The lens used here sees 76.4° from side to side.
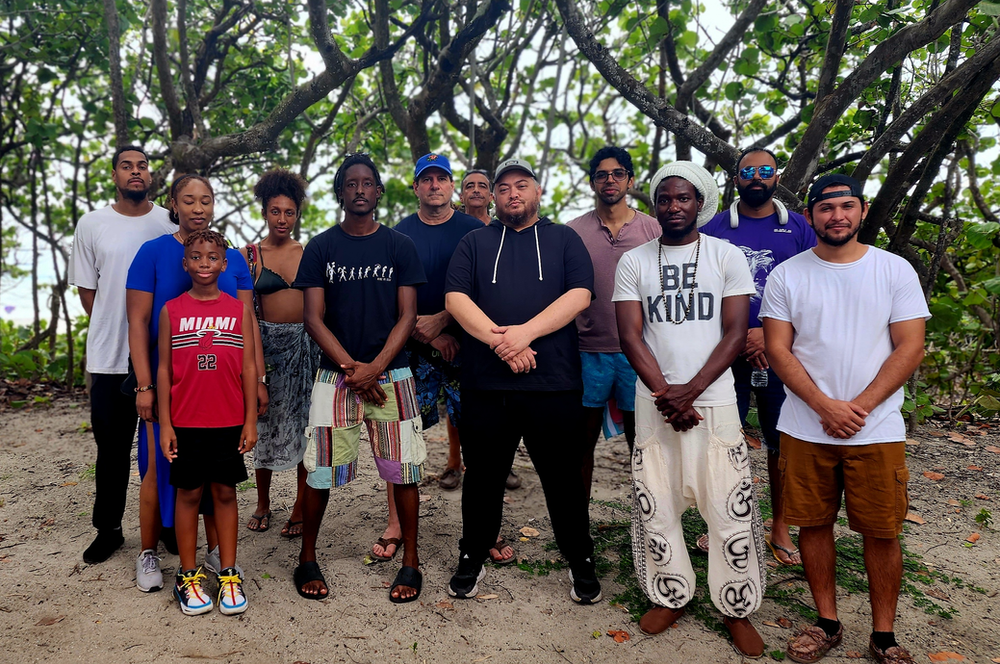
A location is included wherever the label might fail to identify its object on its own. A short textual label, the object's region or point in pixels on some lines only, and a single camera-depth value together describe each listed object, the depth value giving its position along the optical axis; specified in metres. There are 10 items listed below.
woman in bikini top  3.85
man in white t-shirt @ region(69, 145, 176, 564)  3.49
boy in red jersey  3.05
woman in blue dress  3.19
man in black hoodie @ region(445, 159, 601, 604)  3.09
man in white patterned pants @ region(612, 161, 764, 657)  2.78
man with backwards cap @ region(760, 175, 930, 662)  2.63
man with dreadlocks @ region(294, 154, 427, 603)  3.28
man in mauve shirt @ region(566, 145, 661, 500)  3.59
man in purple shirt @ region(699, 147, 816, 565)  3.46
